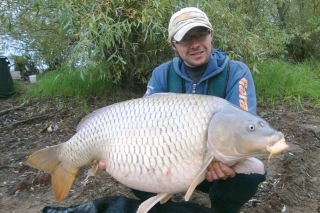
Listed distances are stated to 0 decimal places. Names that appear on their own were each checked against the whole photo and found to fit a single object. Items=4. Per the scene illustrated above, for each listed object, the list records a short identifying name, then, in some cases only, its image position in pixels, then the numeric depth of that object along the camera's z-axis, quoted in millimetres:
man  1612
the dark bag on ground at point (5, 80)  4629
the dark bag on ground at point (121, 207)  1601
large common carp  1216
